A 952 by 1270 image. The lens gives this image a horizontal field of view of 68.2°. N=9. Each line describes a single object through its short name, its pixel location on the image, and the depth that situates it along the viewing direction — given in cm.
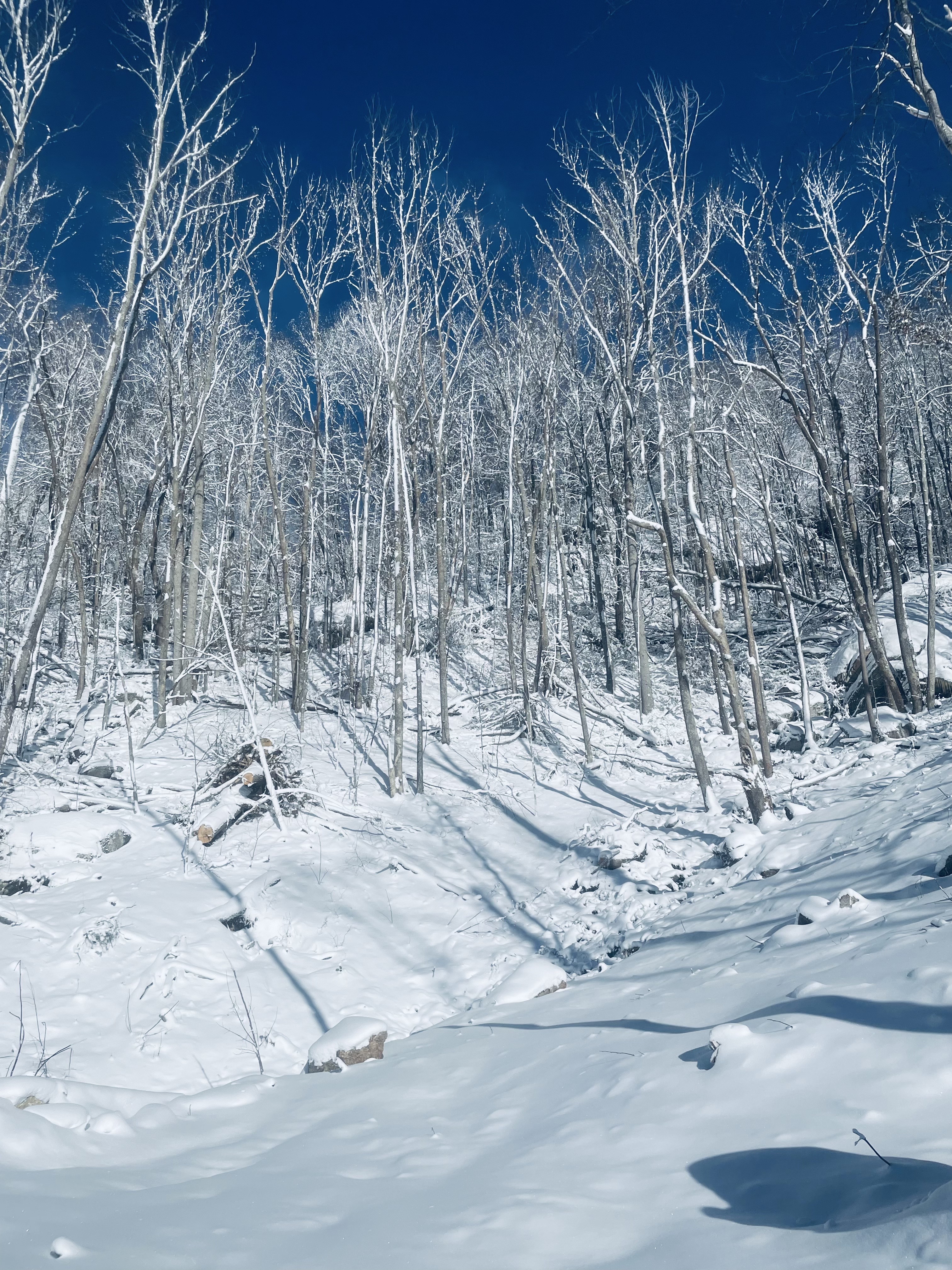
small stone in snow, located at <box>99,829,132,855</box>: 1125
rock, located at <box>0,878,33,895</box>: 983
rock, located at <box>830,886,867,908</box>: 546
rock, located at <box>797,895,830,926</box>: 554
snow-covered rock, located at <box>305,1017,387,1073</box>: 584
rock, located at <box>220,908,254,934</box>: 969
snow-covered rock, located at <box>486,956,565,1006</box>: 688
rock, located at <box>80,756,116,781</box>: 1374
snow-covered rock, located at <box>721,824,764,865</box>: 974
